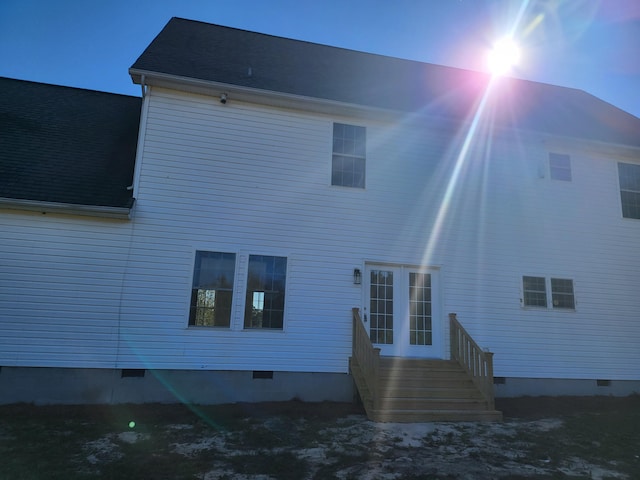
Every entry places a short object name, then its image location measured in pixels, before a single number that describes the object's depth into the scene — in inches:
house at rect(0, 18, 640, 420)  279.7
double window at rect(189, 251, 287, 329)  297.9
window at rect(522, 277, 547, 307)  362.0
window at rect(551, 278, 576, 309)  367.9
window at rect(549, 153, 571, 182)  390.0
